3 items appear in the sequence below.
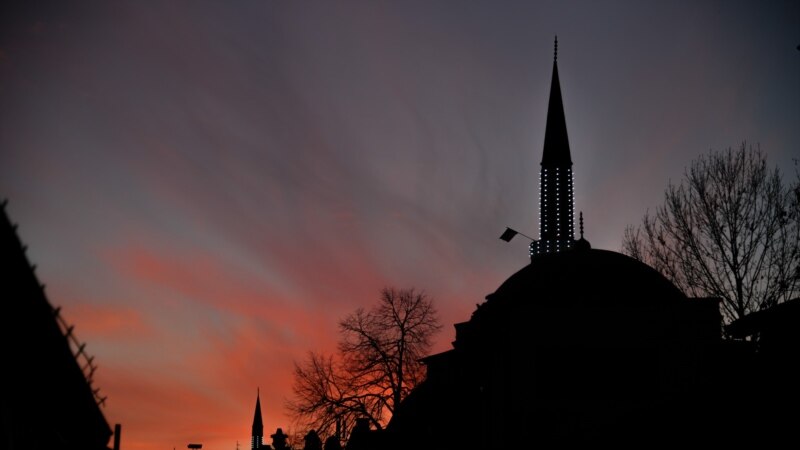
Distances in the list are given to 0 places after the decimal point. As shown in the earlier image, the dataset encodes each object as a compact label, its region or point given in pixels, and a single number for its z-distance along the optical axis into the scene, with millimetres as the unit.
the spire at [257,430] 180250
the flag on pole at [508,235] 49503
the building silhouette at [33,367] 15359
